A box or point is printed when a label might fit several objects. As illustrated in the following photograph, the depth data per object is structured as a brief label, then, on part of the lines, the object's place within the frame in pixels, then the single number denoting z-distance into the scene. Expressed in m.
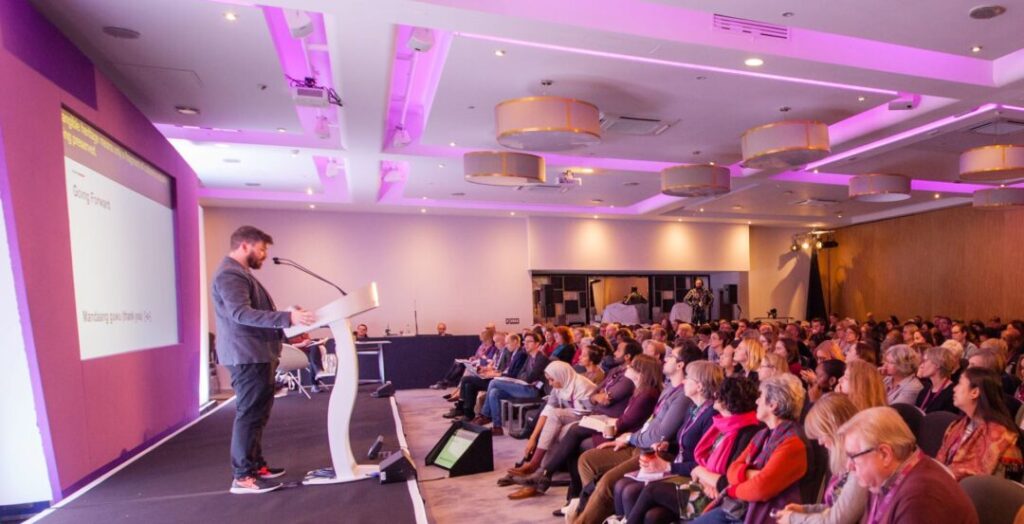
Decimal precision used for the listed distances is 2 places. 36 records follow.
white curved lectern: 3.74
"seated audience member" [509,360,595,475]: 5.44
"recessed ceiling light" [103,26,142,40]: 4.52
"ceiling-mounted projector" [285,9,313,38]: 4.47
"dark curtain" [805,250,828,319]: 16.44
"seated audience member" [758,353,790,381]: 4.51
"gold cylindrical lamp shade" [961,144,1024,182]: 7.12
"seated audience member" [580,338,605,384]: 6.51
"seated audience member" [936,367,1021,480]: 3.03
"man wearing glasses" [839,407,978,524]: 1.87
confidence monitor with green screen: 5.72
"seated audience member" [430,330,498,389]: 10.32
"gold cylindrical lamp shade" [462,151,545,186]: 7.45
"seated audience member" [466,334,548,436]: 7.54
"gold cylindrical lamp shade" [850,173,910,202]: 9.19
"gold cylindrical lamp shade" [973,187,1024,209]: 10.30
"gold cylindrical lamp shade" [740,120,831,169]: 6.39
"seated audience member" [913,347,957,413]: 4.37
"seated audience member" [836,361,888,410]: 3.31
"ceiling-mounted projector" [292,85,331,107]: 5.48
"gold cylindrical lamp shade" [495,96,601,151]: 5.70
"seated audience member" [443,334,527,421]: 8.63
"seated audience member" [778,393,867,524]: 2.38
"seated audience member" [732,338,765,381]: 5.61
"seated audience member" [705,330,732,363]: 7.97
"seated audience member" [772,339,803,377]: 6.26
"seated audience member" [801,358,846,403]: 4.62
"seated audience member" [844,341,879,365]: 5.45
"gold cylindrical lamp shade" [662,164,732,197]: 8.31
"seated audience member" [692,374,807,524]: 2.79
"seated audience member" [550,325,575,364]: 8.09
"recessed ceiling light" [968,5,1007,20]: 4.36
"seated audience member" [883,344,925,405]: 4.66
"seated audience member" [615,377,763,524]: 3.28
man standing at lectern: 3.64
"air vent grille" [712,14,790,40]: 4.83
